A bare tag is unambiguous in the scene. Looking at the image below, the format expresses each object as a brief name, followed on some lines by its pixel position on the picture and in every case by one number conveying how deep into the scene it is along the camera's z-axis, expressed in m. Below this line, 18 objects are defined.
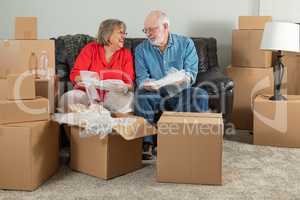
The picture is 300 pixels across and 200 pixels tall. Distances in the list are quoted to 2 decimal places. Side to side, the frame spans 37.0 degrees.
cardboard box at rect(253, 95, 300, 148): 3.48
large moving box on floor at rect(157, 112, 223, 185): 2.57
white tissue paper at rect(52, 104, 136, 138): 2.65
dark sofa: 3.38
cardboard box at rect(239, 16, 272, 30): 3.93
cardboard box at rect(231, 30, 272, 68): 3.92
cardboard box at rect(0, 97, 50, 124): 2.52
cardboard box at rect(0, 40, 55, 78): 3.00
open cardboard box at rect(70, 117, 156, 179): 2.66
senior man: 3.23
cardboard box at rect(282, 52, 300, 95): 4.00
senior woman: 3.18
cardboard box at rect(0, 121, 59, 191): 2.48
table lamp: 3.45
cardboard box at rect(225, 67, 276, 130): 3.94
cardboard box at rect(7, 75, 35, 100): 2.53
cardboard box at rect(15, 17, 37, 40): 3.31
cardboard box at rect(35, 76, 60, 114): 2.95
